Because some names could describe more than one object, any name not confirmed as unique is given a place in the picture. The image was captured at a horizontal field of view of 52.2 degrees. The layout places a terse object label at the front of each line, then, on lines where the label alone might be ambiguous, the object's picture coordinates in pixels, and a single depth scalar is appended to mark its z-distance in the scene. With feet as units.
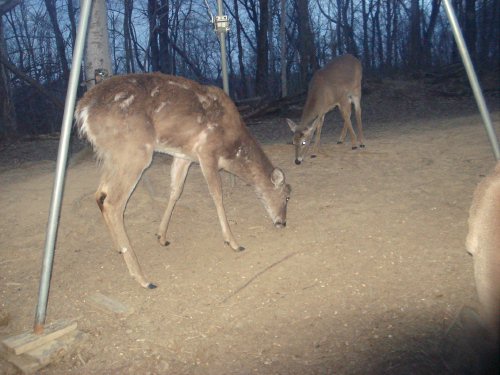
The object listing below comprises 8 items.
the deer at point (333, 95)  32.35
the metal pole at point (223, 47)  20.86
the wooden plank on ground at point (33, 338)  10.51
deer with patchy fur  14.61
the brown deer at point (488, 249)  6.95
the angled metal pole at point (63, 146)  10.35
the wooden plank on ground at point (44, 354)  10.23
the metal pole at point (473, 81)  13.00
